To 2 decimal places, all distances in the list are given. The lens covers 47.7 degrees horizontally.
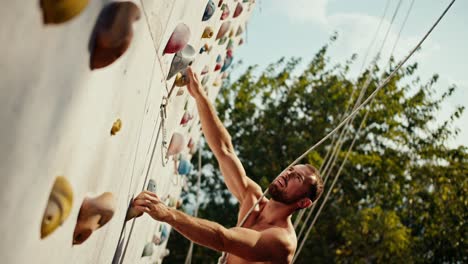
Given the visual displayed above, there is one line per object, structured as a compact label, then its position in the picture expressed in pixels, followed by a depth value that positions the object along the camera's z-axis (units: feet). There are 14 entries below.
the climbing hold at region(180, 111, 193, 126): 9.22
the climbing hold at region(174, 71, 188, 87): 6.89
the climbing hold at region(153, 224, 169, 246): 10.44
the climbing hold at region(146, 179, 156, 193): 6.68
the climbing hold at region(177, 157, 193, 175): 9.99
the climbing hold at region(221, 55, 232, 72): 11.84
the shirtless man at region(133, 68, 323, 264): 5.60
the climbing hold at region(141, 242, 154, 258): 8.89
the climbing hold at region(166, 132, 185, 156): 7.72
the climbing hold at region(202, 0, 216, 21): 7.03
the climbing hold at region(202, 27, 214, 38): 7.69
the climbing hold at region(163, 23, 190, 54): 5.36
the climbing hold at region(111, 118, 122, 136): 4.22
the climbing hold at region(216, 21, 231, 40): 9.09
